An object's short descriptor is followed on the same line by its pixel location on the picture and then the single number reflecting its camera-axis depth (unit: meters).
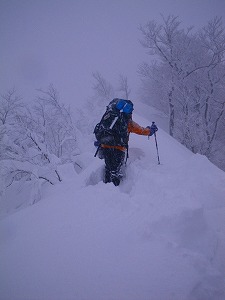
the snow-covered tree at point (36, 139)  8.17
